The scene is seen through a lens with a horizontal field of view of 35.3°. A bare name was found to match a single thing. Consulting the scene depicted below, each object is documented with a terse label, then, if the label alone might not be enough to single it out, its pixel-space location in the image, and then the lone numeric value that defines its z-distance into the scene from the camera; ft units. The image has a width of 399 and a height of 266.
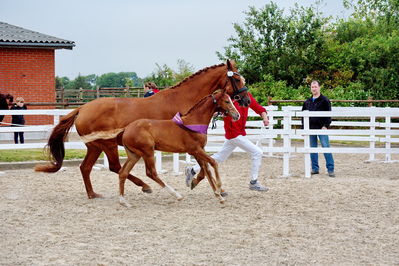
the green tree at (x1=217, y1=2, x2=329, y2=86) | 98.27
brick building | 69.72
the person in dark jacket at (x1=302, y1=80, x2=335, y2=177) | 39.40
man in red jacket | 30.76
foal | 27.78
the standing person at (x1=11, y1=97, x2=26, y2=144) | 56.24
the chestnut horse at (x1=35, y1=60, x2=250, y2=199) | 29.12
